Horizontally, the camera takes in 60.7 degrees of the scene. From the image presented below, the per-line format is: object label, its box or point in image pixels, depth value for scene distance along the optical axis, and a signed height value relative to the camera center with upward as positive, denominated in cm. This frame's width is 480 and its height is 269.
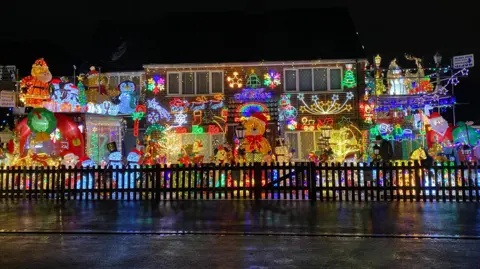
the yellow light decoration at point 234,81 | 2170 +419
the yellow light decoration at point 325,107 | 2119 +273
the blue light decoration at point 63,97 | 1938 +305
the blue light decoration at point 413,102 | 2192 +319
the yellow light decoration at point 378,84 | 2233 +420
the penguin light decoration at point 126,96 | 2244 +356
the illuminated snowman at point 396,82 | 2293 +430
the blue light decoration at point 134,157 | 1750 +17
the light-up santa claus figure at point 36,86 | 1731 +324
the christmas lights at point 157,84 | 2205 +412
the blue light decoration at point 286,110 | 2125 +258
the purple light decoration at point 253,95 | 2131 +337
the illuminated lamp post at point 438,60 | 2177 +523
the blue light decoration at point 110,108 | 2114 +276
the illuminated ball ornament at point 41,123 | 1583 +150
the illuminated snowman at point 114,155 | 1742 +26
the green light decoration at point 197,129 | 2158 +165
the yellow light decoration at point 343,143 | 1878 +76
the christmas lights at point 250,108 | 2120 +268
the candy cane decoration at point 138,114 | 2158 +248
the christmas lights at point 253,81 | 2162 +417
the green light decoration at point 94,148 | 2042 +66
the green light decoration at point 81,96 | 1975 +315
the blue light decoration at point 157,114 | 2195 +250
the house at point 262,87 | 2122 +383
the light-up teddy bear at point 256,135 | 1595 +99
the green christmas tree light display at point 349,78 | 2112 +418
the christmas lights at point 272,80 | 2150 +418
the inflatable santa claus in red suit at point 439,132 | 1950 +127
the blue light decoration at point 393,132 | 2275 +152
